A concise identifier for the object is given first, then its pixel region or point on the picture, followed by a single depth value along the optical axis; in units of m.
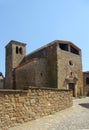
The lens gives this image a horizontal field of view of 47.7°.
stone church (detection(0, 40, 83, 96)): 12.07
